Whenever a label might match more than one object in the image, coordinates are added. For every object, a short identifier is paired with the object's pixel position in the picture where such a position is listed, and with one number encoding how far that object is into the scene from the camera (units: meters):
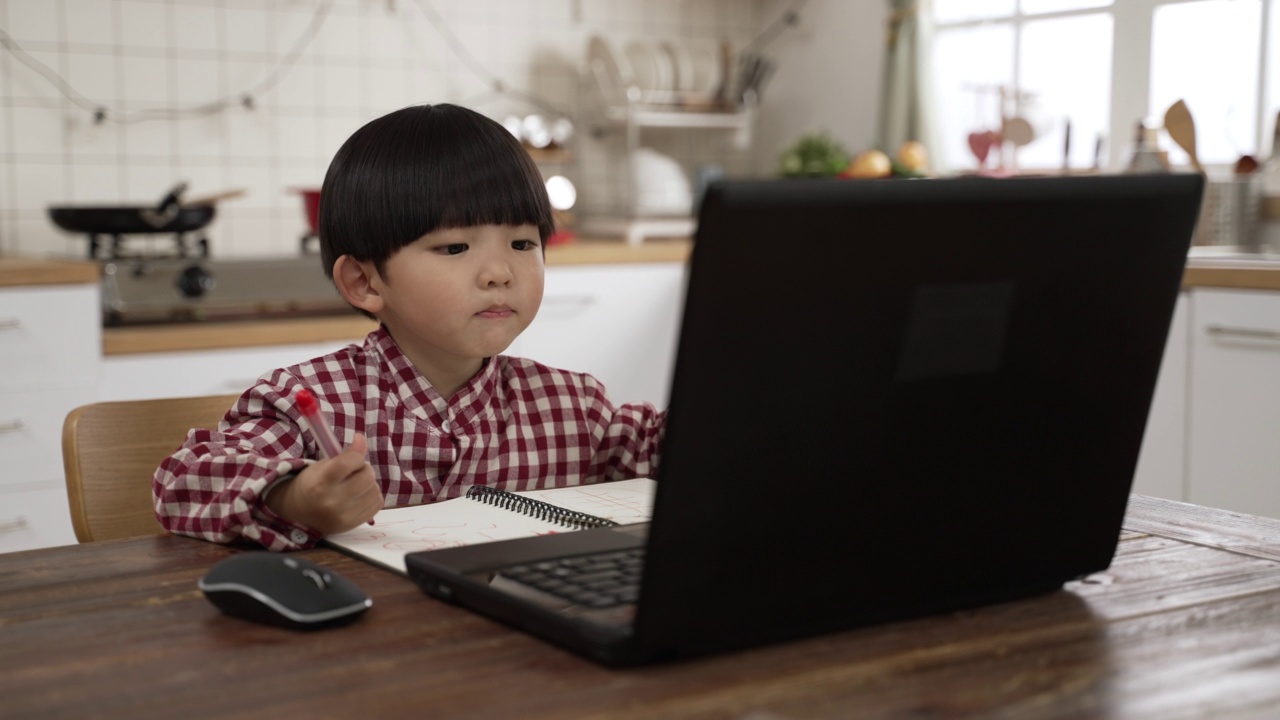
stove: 2.52
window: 2.88
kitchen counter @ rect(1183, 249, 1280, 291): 2.27
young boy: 1.12
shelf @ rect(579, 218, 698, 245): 3.39
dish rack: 3.52
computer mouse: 0.69
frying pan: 2.58
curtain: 3.45
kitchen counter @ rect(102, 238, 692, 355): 2.50
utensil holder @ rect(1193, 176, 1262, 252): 2.79
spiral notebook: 0.88
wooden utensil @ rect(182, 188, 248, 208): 2.59
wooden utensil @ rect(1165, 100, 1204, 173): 2.74
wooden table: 0.58
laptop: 0.56
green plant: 3.31
